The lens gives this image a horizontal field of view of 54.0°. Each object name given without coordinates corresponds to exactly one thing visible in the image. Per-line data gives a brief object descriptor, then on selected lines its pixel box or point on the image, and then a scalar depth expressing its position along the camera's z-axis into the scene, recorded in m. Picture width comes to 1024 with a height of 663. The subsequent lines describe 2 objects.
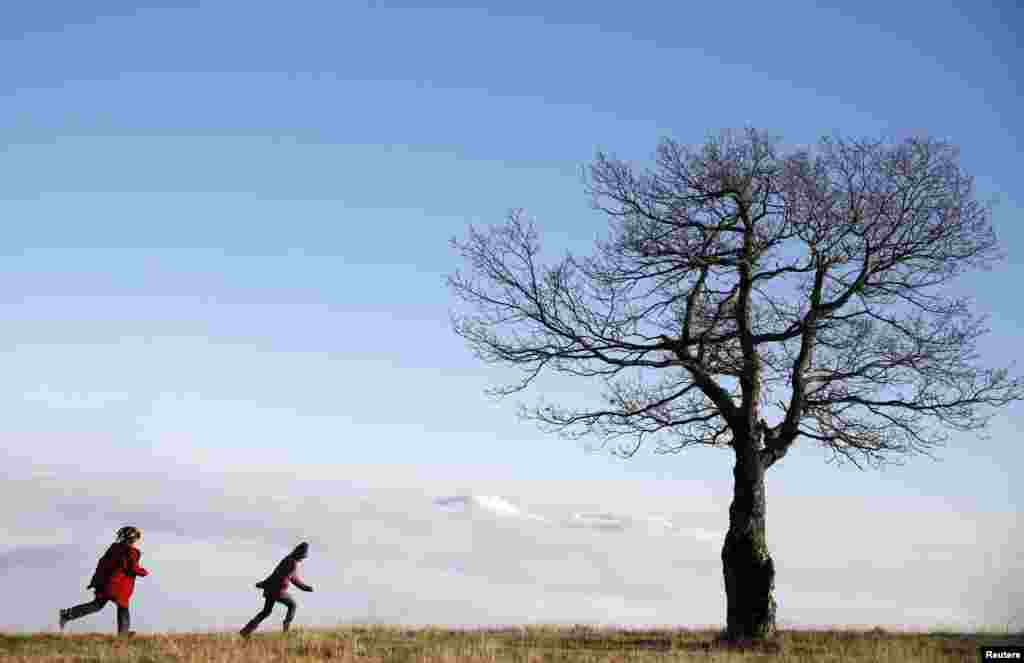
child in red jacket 18.03
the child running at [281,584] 18.47
